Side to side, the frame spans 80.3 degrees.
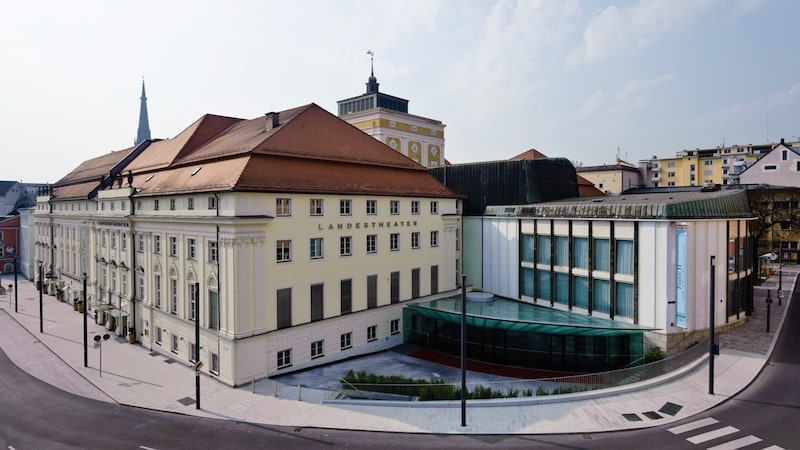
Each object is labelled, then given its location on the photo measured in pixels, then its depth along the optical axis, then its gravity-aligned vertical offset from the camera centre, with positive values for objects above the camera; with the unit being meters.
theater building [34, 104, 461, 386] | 28.73 -2.01
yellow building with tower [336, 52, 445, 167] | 60.28 +11.97
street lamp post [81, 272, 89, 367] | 33.28 -9.44
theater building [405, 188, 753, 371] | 29.30 -4.97
